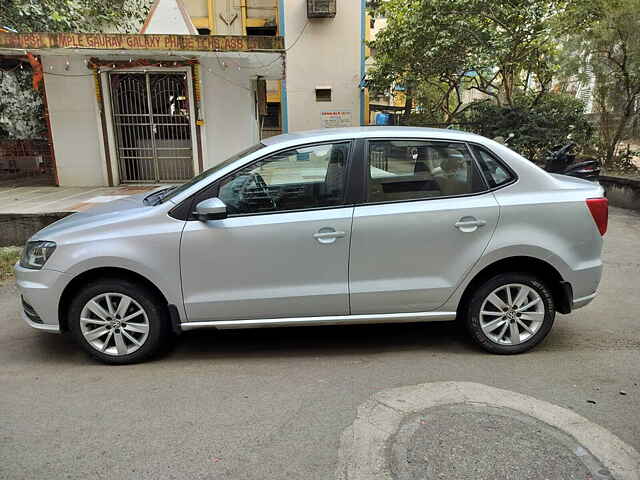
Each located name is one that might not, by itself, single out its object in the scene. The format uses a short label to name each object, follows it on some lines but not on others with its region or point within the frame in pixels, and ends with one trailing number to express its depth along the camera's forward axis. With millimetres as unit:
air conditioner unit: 20328
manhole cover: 2402
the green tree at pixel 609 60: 9430
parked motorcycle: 9094
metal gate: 10625
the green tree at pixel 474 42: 12195
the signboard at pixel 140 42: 8641
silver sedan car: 3467
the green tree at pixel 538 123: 11867
